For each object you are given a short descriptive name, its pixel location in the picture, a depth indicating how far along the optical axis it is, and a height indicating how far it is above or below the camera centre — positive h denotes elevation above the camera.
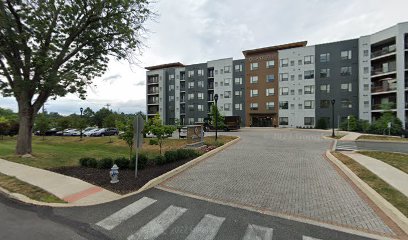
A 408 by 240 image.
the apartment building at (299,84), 38.69 +8.17
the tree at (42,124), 35.66 -0.70
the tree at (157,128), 13.17 -0.46
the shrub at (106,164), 11.35 -2.21
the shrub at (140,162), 11.06 -2.08
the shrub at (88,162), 11.79 -2.24
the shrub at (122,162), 11.11 -2.10
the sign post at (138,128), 9.06 -0.32
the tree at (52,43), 13.66 +5.05
